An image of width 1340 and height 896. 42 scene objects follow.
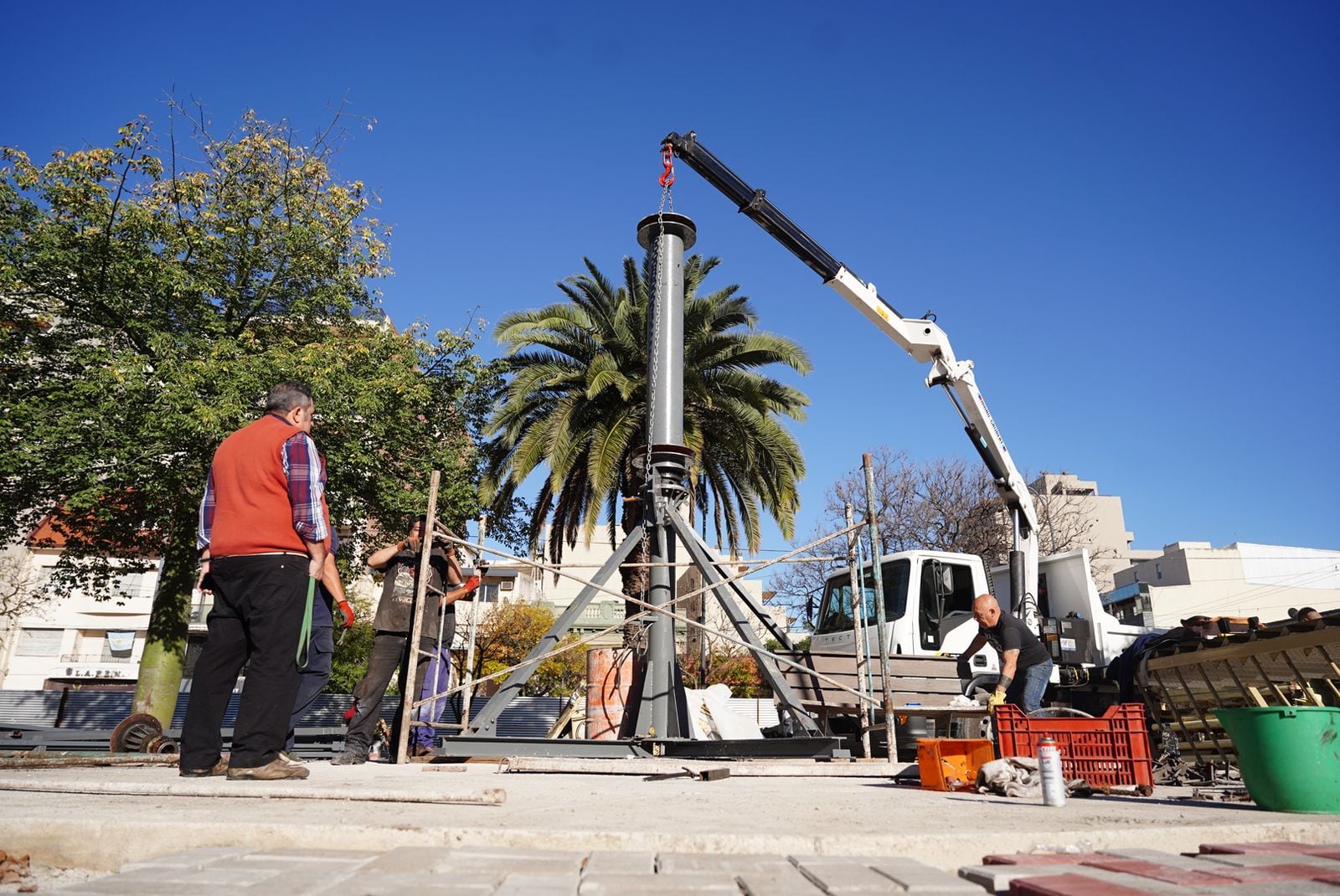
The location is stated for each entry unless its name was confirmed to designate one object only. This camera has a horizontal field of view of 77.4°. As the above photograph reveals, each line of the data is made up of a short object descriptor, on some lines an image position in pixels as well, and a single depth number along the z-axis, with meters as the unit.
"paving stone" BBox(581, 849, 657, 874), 1.99
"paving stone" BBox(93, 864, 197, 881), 1.87
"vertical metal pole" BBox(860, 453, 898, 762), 7.55
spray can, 3.77
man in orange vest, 3.68
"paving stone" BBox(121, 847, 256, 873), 2.00
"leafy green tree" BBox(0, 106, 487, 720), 12.99
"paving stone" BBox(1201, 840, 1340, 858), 2.43
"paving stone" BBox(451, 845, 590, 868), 2.12
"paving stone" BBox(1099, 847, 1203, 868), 2.20
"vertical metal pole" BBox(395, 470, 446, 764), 7.18
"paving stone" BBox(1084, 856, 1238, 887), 1.92
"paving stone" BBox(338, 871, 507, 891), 1.82
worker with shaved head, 6.61
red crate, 4.79
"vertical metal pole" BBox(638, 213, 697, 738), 8.56
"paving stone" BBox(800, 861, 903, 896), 1.80
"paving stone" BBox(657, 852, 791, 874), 2.06
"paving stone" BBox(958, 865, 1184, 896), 1.85
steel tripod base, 7.04
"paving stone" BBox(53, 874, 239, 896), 1.71
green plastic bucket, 3.73
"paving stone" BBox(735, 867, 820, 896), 1.79
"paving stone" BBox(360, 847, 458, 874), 1.97
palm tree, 15.50
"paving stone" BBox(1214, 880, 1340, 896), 1.85
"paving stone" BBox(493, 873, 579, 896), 1.75
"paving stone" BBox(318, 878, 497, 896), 1.73
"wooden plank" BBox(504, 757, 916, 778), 5.94
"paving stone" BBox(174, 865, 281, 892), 1.81
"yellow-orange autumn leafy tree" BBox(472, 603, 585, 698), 27.62
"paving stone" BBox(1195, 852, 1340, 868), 2.25
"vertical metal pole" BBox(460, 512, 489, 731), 8.73
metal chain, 9.08
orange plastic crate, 4.89
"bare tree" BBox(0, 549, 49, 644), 28.17
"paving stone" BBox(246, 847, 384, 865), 2.11
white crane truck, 11.15
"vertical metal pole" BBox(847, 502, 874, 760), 8.25
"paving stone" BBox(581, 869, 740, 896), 1.82
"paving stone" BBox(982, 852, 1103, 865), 2.19
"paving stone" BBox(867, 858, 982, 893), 1.81
